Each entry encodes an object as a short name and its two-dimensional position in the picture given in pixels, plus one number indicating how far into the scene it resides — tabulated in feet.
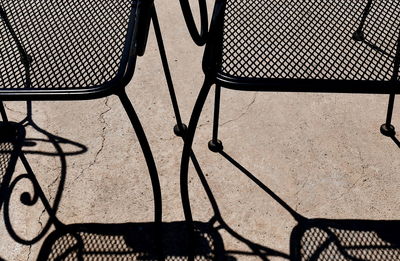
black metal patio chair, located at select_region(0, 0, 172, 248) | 3.60
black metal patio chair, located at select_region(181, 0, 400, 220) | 3.58
